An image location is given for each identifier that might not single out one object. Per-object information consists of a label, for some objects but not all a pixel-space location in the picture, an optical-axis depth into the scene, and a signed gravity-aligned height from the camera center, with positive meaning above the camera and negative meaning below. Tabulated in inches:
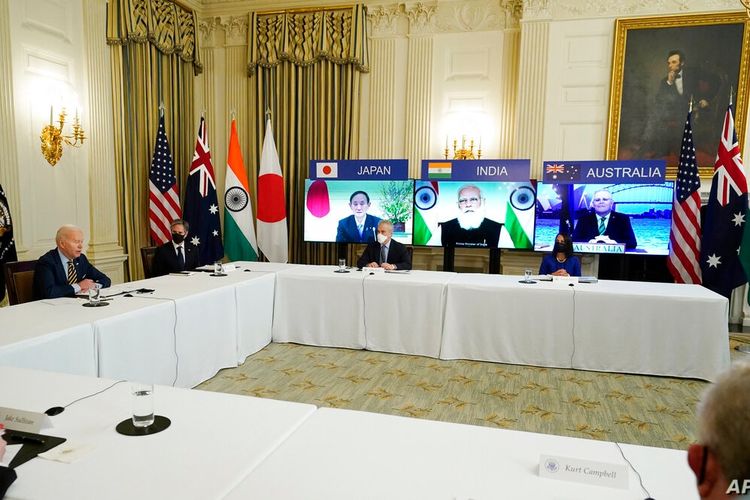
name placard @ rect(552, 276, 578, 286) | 167.8 -26.8
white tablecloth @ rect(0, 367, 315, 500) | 45.7 -26.8
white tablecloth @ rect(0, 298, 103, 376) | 90.0 -27.9
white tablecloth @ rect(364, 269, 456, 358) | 168.6 -39.1
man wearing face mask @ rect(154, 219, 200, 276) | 194.7 -24.3
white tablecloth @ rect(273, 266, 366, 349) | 176.6 -40.2
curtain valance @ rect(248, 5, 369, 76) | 269.6 +86.2
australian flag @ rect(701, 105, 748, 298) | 211.0 -5.6
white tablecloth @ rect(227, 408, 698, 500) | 45.8 -26.7
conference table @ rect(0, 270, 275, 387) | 97.3 -31.9
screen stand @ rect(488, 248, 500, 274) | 244.1 -29.4
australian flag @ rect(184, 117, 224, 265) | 254.8 -5.3
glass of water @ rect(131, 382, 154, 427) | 55.9 -24.1
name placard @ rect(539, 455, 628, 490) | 46.9 -25.3
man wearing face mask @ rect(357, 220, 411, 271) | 208.4 -23.3
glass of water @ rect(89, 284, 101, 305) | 123.2 -25.6
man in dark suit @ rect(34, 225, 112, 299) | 135.4 -22.7
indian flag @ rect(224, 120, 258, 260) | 266.5 -10.0
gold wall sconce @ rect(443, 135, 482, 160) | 258.2 +24.6
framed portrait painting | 227.3 +56.2
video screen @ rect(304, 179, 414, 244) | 250.2 -6.0
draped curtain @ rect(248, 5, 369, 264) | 272.7 +58.8
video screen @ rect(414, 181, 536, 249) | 237.1 -6.9
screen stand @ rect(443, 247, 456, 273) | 250.8 -29.6
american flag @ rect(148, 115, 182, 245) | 242.8 -0.1
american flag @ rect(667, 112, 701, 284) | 218.2 -7.0
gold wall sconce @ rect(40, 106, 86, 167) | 194.8 +19.9
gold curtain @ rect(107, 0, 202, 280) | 231.1 +48.0
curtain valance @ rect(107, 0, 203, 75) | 227.3 +81.0
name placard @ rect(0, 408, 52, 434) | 55.1 -25.4
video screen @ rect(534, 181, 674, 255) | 224.1 -6.1
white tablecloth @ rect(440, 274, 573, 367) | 158.2 -39.2
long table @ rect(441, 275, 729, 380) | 149.5 -38.3
